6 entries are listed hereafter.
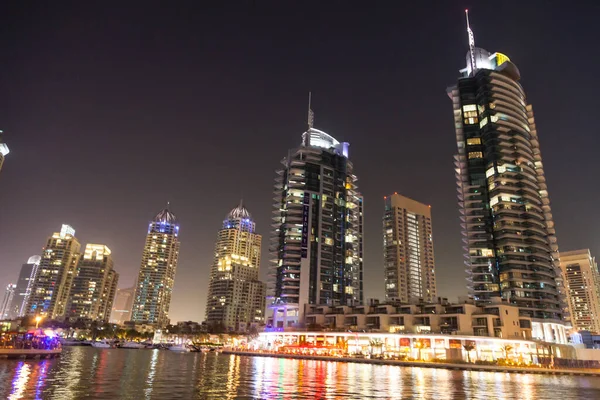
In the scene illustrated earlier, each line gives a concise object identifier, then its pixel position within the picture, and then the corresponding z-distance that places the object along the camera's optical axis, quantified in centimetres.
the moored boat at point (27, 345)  7819
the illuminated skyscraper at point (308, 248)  17288
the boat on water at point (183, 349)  18976
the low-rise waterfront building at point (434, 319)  12038
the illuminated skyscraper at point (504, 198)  14762
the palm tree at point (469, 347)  11138
